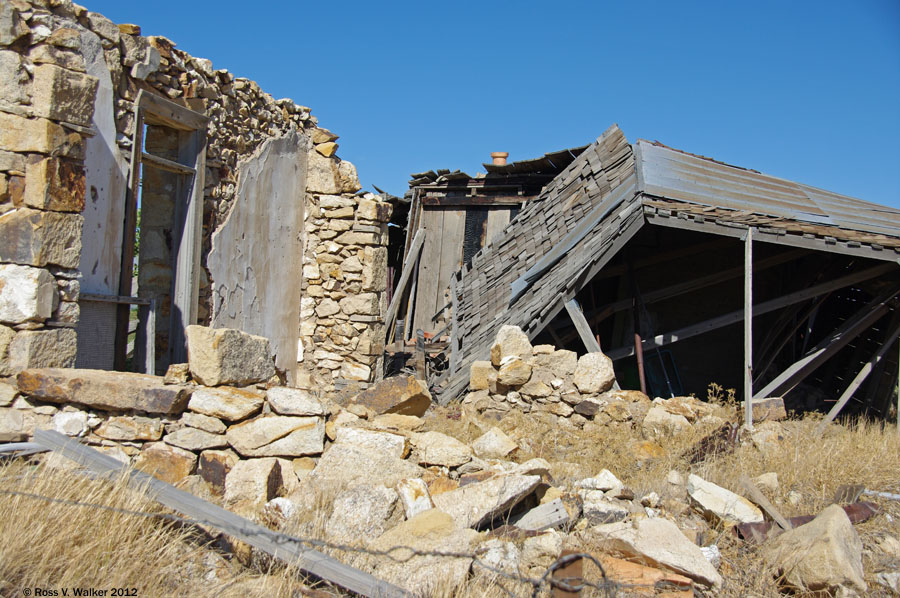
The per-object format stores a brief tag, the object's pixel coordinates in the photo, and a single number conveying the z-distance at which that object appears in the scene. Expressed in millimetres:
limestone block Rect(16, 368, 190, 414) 4195
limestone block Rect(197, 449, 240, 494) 4062
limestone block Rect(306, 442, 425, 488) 4004
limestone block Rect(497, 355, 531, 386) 6988
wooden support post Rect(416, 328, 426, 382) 9555
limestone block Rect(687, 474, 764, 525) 4230
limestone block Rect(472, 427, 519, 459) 5148
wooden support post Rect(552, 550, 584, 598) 2359
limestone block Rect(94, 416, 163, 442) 4223
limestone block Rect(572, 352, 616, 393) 6754
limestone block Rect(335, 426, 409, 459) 4266
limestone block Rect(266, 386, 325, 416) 4355
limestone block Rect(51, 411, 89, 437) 4238
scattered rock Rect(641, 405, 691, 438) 6320
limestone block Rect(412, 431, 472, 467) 4422
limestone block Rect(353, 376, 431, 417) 5102
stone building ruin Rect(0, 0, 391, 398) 4340
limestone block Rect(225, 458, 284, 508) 3791
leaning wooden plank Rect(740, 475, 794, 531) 4227
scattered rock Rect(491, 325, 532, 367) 7133
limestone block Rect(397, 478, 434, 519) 3742
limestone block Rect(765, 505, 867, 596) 3486
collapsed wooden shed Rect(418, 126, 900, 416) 7062
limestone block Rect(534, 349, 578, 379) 6969
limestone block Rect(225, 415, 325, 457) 4180
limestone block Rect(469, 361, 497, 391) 7395
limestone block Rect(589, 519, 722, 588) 3500
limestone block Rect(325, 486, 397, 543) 3537
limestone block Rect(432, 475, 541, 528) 3734
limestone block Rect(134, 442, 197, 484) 4082
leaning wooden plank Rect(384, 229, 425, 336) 11273
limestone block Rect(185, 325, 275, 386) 4324
